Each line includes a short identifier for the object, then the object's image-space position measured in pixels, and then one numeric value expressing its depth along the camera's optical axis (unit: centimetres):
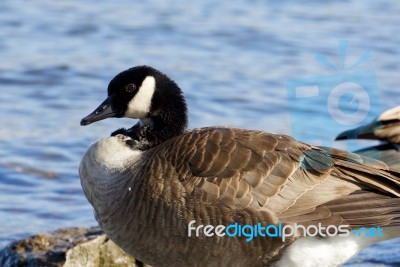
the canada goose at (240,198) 1176
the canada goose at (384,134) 1562
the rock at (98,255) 1366
